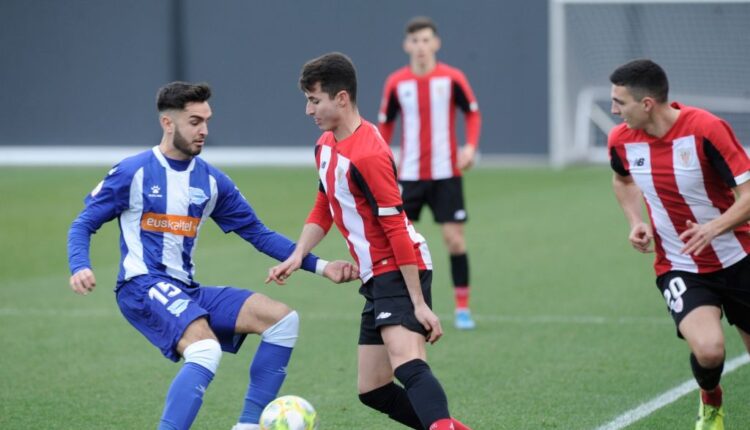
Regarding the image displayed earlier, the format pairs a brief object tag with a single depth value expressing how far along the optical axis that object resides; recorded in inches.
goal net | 1539.1
